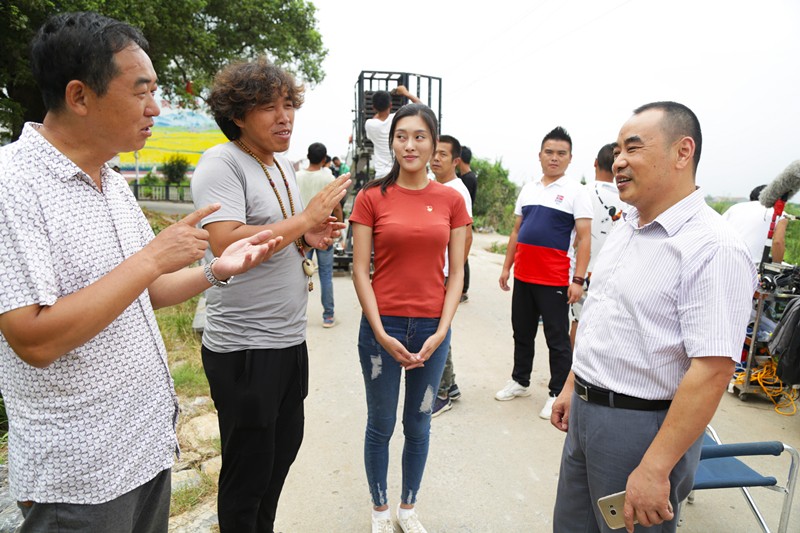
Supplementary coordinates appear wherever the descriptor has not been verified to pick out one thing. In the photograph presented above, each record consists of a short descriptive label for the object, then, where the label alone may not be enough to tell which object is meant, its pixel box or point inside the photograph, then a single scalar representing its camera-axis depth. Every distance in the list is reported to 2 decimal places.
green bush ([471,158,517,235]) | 17.22
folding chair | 2.15
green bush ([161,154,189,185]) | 30.20
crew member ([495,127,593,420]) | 3.82
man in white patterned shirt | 1.12
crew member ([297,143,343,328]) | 5.95
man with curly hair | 1.87
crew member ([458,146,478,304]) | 7.02
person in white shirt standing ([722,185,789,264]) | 4.48
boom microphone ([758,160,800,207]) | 4.15
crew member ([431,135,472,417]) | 3.97
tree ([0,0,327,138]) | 9.02
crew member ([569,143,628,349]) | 4.25
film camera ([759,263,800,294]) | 4.02
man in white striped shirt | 1.44
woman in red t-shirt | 2.36
